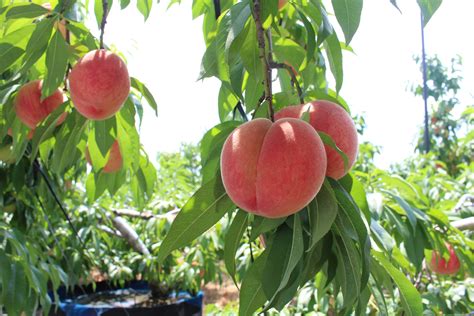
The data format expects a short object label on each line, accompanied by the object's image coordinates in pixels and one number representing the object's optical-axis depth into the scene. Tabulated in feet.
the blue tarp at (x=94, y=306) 9.08
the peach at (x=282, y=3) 2.48
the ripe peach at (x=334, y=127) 1.85
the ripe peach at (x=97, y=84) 2.67
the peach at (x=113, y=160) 3.55
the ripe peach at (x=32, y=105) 3.20
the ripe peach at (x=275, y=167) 1.64
